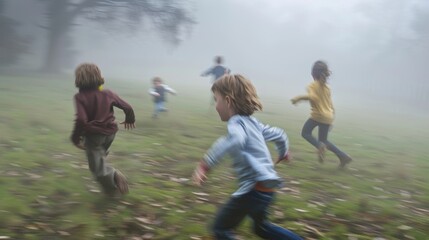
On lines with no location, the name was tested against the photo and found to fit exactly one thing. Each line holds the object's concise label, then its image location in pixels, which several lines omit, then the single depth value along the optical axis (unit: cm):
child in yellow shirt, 761
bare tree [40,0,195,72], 3238
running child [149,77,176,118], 1302
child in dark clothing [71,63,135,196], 473
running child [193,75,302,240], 333
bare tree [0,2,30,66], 2962
